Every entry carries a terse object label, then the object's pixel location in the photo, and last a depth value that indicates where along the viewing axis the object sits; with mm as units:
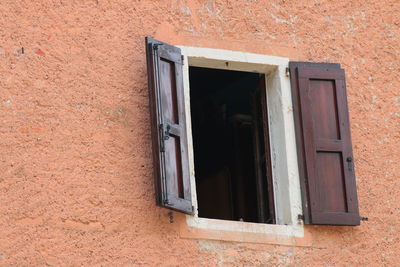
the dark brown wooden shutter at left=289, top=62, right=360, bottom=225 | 19064
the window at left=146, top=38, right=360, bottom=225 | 18098
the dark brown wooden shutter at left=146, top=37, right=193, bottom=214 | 17849
